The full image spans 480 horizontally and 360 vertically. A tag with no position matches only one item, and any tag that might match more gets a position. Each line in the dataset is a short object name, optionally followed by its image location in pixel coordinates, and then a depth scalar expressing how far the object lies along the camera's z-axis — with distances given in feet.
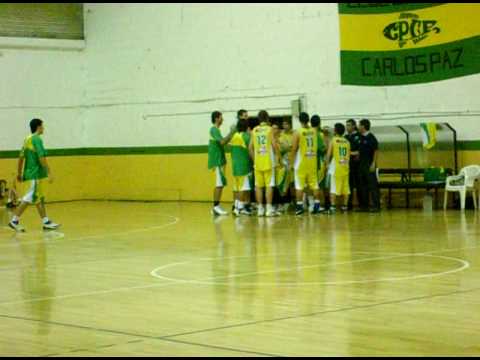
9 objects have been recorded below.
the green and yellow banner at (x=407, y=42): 71.56
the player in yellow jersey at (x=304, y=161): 68.69
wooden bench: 70.38
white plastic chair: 68.80
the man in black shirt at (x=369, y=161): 69.82
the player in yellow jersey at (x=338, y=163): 69.92
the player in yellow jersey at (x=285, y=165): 71.95
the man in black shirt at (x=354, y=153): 71.31
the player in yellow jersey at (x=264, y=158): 67.87
